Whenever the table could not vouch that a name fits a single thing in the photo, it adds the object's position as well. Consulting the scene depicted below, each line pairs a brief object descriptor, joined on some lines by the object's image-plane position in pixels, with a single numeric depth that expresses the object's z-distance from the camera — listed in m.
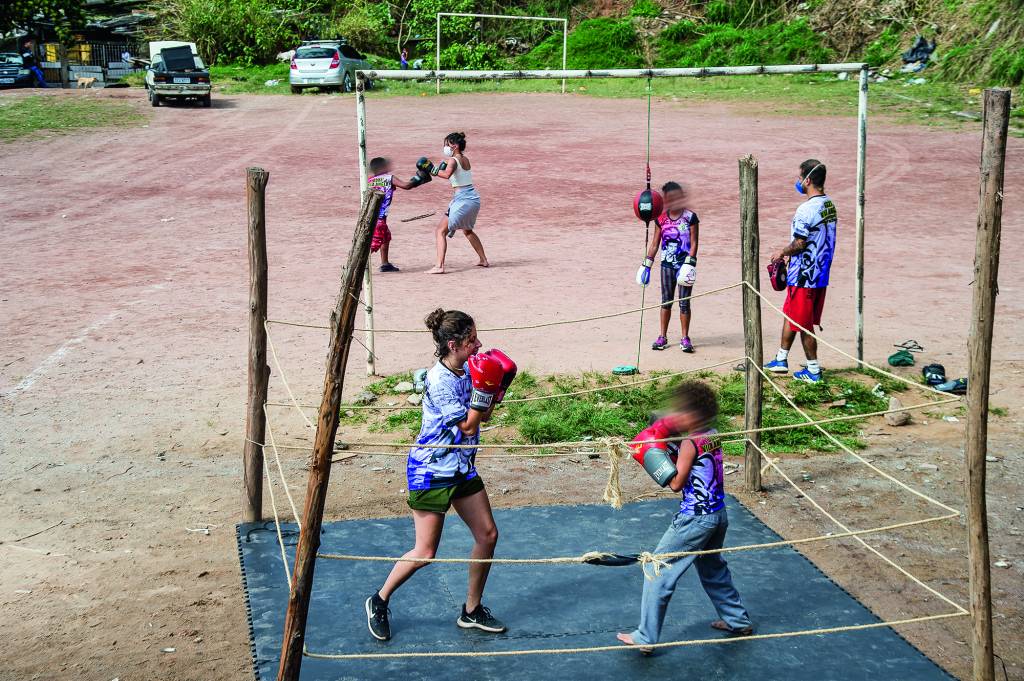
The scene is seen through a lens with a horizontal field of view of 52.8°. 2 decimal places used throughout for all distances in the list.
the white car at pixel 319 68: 27.59
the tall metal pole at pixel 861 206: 8.70
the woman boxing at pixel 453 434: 4.59
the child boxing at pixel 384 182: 10.85
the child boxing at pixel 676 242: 9.00
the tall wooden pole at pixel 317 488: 4.07
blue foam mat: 4.73
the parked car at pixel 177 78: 24.94
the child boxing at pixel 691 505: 4.56
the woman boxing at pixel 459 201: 11.19
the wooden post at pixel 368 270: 8.23
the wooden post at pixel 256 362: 6.06
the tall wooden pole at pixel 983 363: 3.79
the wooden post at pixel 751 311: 6.68
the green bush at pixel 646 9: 32.81
